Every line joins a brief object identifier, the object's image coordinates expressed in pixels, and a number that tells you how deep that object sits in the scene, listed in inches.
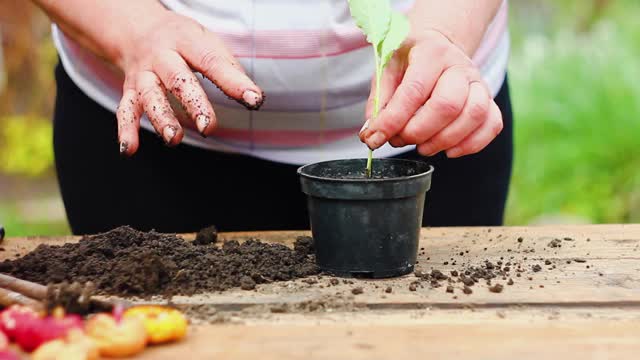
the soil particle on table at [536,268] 38.4
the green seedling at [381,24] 37.8
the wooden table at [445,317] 32.7
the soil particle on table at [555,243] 41.0
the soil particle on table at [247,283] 36.8
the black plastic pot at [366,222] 37.0
